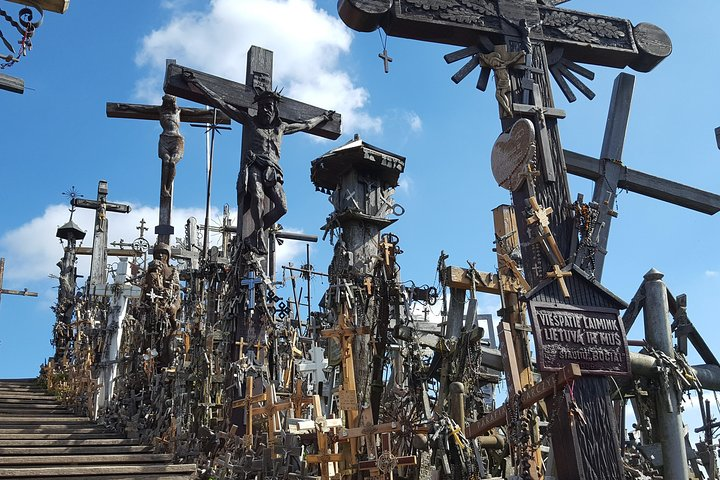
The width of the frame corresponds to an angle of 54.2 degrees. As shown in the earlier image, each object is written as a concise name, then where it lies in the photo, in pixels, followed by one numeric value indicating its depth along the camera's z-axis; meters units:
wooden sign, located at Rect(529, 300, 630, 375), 5.76
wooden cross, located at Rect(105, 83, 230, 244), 14.00
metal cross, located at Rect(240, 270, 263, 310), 9.88
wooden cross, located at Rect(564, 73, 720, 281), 7.79
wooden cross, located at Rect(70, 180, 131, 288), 20.72
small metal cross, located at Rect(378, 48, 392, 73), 7.37
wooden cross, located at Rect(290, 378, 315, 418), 8.38
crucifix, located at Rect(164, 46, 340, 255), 10.38
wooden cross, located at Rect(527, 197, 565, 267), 6.26
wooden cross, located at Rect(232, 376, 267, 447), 8.93
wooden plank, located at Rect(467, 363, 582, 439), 5.32
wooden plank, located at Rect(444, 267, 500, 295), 8.13
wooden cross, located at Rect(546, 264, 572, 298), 6.05
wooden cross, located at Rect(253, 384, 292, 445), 8.32
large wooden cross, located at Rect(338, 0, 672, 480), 6.65
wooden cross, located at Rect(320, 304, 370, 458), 7.39
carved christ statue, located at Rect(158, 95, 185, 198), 14.15
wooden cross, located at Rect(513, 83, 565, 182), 6.74
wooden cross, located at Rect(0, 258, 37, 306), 23.22
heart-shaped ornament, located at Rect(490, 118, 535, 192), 6.67
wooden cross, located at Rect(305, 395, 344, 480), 7.20
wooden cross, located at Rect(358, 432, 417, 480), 6.69
